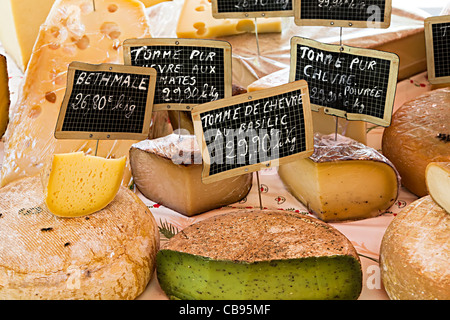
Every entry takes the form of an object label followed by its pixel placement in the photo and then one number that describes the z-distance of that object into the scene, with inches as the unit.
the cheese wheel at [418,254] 26.5
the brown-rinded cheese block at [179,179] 32.8
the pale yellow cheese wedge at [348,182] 32.1
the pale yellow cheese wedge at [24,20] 44.4
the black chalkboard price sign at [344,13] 34.2
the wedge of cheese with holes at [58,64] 34.6
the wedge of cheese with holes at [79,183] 28.6
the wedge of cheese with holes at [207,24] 42.8
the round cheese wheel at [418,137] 33.0
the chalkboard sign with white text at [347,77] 32.7
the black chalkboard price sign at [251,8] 37.3
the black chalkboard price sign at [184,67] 33.3
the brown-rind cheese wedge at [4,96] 35.5
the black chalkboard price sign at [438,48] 34.8
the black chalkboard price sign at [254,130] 30.0
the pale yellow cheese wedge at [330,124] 35.6
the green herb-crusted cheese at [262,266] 27.3
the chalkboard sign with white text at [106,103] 31.7
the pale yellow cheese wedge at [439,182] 28.0
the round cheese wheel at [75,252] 27.2
